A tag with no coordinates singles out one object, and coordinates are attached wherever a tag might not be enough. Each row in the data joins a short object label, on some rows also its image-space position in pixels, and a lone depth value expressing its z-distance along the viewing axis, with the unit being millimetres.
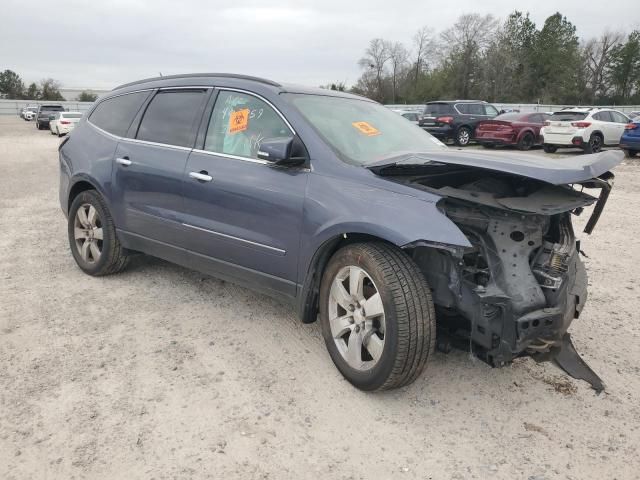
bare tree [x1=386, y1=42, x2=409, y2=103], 70000
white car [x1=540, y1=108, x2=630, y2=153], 16859
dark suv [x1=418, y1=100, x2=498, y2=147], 19719
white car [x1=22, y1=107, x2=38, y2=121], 48719
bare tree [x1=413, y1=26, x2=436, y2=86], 69188
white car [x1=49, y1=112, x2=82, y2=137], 26156
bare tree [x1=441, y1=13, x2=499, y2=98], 62375
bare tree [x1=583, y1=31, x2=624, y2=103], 63250
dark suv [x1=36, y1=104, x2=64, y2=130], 34531
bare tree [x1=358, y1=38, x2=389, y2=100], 70394
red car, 17844
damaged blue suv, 2656
